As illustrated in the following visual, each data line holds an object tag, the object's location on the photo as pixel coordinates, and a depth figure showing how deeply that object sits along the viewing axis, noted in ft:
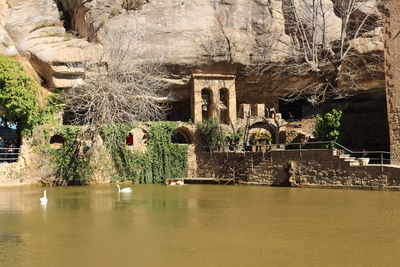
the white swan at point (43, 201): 46.93
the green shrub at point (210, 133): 87.30
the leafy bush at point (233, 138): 90.33
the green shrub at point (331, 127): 69.92
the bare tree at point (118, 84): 79.92
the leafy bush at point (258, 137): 91.81
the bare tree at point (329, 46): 83.20
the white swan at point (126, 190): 60.84
